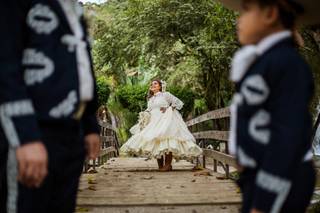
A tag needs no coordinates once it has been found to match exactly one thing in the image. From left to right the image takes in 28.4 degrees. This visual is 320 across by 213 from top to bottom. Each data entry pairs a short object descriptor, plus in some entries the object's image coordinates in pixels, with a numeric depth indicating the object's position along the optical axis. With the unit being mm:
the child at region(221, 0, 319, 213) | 1908
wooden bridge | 5676
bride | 10383
